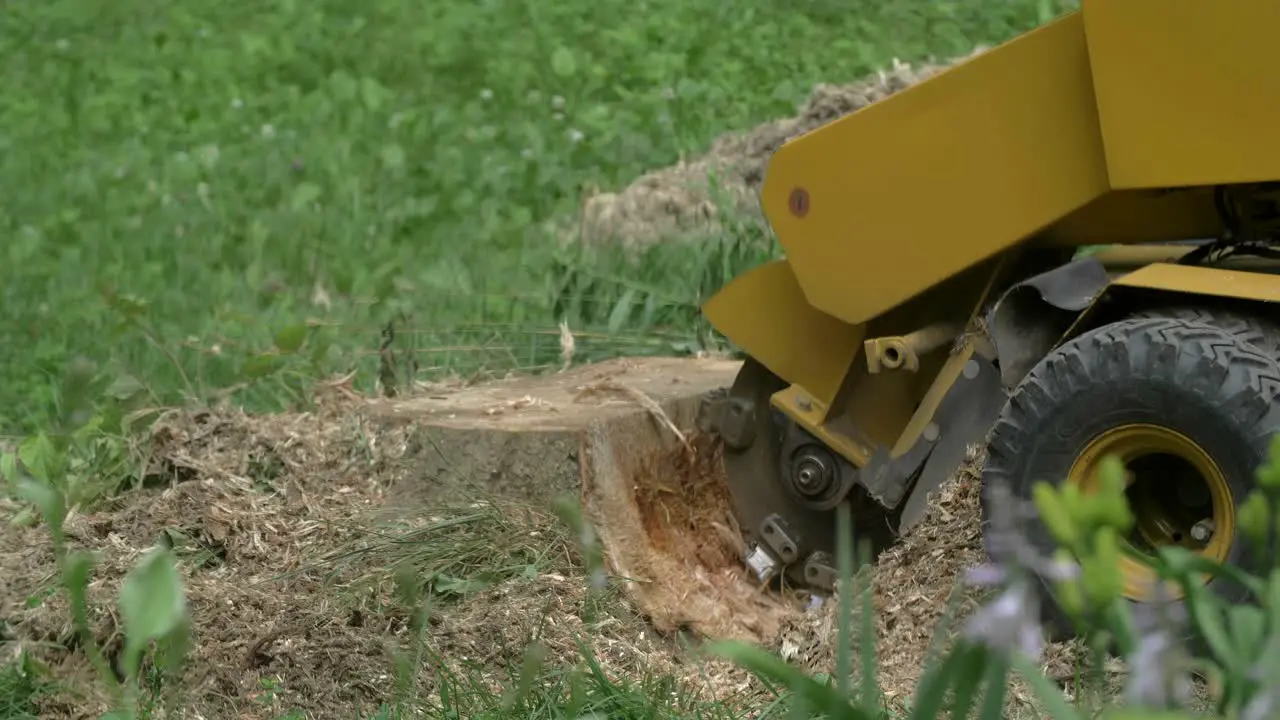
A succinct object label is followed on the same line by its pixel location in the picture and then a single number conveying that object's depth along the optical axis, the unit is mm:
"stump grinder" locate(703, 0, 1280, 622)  5785
